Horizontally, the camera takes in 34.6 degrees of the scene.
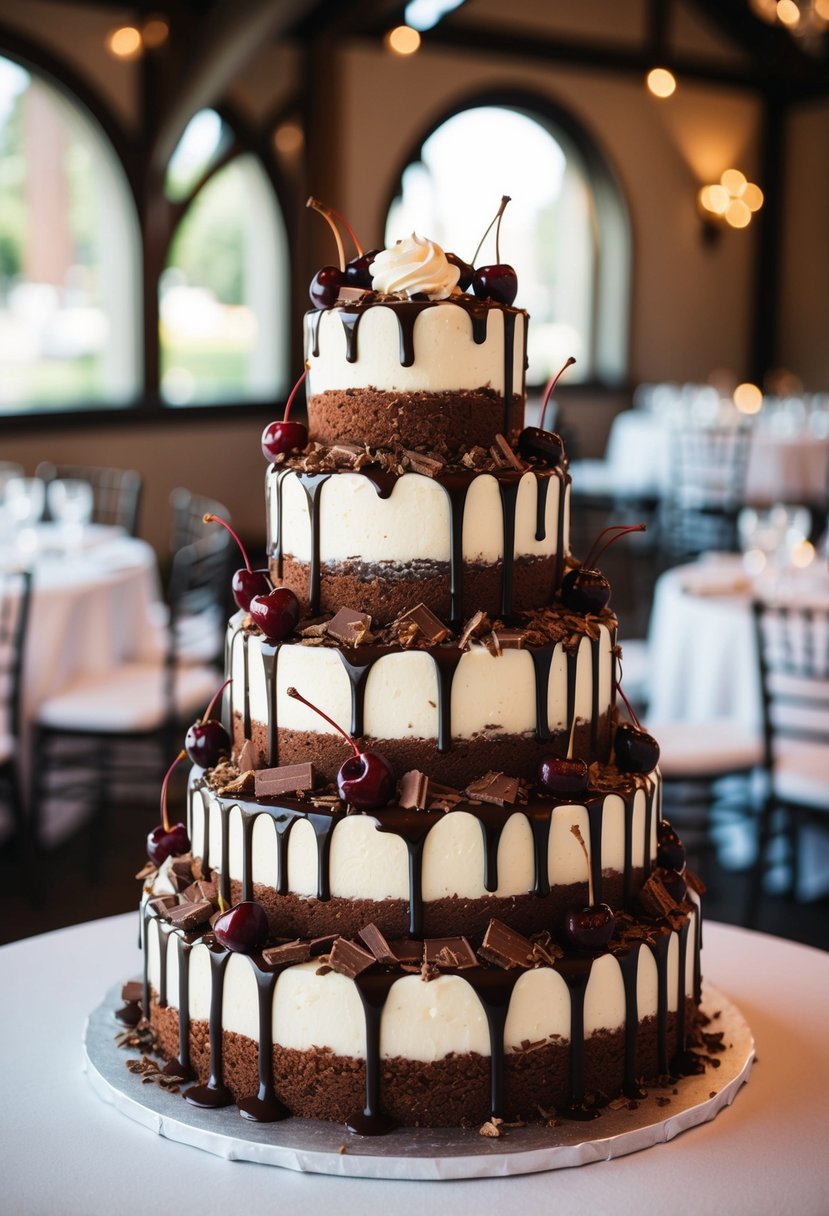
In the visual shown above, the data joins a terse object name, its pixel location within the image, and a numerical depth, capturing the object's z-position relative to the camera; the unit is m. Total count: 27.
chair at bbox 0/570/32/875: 3.75
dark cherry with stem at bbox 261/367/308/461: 1.71
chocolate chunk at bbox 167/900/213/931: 1.60
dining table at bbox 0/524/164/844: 4.16
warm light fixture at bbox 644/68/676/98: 5.82
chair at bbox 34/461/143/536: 6.07
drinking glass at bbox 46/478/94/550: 4.80
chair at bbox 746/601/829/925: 3.60
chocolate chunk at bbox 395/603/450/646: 1.55
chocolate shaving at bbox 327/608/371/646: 1.56
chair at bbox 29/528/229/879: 4.07
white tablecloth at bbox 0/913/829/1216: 1.31
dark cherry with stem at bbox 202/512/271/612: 1.67
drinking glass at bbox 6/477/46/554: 4.57
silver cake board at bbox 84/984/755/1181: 1.37
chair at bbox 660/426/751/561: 8.09
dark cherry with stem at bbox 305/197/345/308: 1.65
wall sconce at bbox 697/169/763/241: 11.25
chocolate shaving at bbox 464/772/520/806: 1.50
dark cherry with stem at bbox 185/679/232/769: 1.73
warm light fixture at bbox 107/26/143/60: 7.61
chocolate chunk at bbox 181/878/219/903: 1.64
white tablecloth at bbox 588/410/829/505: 8.59
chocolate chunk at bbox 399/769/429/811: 1.50
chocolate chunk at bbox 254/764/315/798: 1.56
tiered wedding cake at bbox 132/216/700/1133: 1.48
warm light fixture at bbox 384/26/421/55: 5.52
